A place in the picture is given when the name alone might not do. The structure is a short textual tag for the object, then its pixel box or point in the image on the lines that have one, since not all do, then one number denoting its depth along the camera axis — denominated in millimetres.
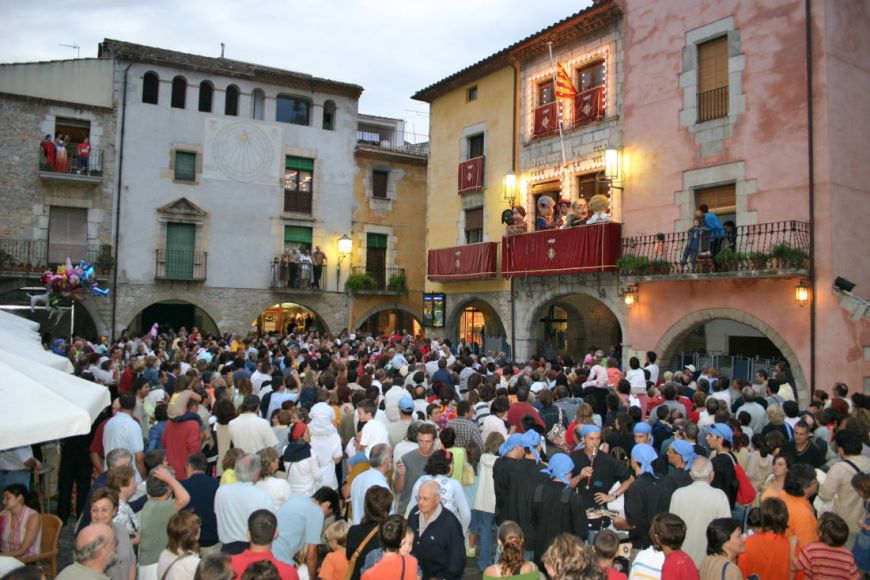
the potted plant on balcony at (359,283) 26625
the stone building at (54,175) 21797
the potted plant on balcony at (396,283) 27469
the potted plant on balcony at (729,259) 14093
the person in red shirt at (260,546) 4359
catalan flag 18375
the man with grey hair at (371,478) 5895
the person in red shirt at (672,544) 4414
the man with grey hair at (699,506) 5438
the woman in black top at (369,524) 4773
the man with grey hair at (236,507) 5367
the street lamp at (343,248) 26719
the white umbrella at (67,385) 5430
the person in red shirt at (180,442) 7371
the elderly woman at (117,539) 4719
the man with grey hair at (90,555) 4094
